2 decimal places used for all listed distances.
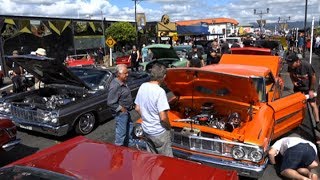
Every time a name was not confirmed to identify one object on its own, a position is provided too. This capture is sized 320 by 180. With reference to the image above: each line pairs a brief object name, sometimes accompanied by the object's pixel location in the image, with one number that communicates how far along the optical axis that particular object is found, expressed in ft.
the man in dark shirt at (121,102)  13.98
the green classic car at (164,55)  34.61
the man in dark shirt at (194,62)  29.13
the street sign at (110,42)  64.53
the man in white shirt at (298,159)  11.72
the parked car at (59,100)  17.58
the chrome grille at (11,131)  13.38
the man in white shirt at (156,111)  10.39
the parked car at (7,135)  13.11
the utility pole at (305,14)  49.28
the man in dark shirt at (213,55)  30.50
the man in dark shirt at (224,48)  35.28
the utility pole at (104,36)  90.55
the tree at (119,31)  90.33
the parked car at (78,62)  56.96
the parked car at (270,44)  44.49
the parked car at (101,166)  6.83
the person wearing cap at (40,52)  24.53
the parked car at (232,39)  77.68
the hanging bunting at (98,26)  90.54
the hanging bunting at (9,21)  63.89
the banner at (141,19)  90.11
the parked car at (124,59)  64.11
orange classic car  11.76
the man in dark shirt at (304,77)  17.77
